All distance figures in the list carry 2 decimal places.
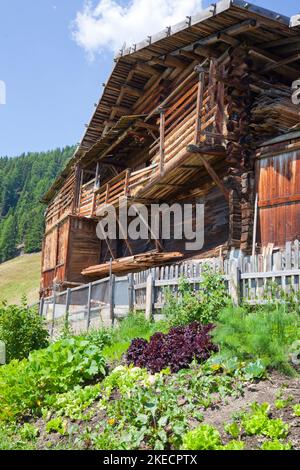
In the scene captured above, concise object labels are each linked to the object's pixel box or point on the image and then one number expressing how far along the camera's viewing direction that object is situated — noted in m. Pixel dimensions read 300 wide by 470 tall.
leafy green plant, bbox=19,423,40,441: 5.87
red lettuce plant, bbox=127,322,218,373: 6.62
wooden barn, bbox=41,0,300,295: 12.24
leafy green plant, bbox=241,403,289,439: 4.53
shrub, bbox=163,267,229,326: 8.56
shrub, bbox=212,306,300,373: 5.96
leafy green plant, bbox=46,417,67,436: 5.77
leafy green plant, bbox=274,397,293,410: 4.97
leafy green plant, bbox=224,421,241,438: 4.62
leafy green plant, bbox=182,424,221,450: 4.44
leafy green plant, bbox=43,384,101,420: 6.02
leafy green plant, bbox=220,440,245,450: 4.36
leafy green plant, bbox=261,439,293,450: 4.27
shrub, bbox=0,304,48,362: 10.50
